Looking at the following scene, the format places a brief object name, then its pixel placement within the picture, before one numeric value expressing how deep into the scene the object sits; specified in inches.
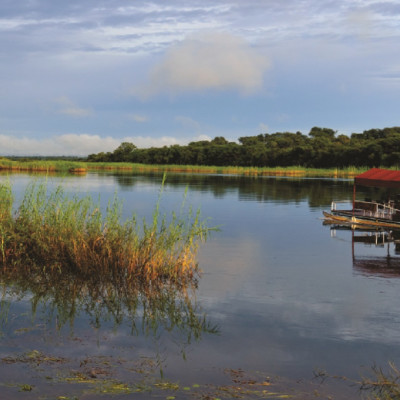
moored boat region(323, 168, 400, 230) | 1218.6
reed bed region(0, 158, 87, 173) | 4069.9
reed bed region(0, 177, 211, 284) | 560.7
